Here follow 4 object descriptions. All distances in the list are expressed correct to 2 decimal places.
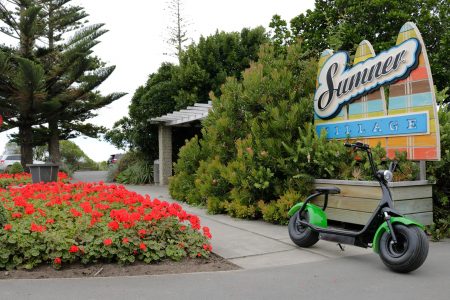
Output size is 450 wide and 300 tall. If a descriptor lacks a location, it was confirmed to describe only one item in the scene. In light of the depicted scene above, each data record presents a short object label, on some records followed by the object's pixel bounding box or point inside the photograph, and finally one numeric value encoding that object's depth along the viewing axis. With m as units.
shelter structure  14.48
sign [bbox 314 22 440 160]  5.99
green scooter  4.13
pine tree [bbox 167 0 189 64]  29.41
